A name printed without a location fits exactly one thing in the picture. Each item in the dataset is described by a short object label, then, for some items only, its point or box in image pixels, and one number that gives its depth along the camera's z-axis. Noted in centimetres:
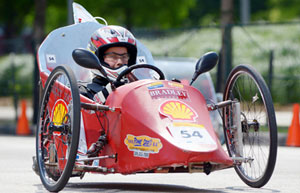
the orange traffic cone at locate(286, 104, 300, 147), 2866
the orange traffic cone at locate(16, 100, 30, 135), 3566
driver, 1606
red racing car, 1336
